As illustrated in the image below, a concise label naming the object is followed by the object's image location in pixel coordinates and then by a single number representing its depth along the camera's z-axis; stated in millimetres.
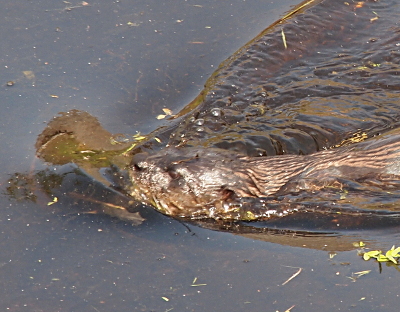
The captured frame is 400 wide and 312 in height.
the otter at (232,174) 10234
